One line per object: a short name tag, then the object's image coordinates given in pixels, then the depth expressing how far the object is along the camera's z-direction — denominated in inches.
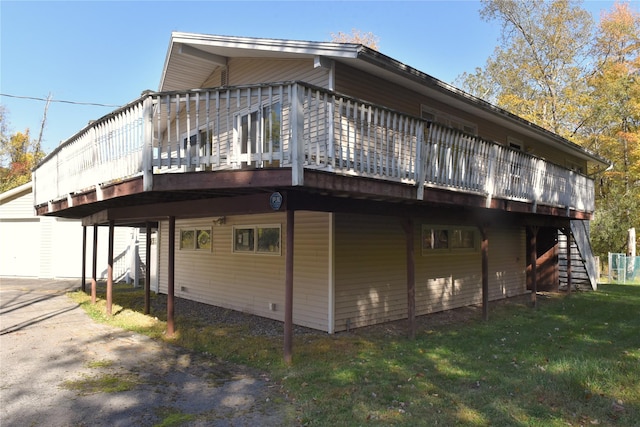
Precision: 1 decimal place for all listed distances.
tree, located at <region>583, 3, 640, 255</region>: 994.1
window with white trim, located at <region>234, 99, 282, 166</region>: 219.6
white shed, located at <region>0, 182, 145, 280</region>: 745.6
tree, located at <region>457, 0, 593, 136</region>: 1105.4
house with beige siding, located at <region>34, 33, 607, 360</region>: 234.5
